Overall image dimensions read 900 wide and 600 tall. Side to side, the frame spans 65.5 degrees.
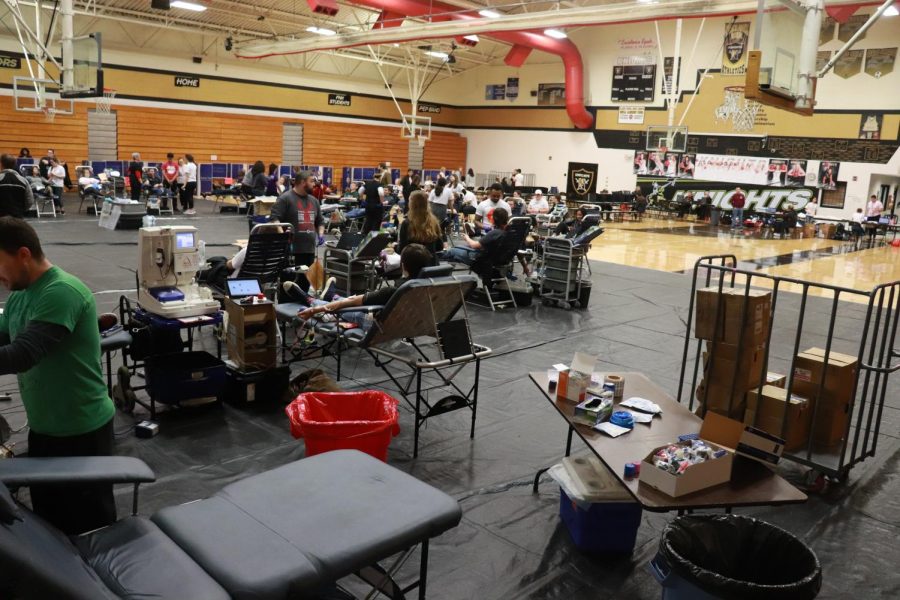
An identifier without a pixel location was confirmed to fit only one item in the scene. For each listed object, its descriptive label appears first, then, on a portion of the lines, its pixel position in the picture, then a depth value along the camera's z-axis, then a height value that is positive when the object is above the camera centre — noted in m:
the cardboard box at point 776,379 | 4.34 -1.09
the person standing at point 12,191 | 8.22 -0.42
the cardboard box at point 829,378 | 3.94 -0.98
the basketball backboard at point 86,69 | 10.87 +1.45
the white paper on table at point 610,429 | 3.05 -1.03
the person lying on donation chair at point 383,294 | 4.72 -0.80
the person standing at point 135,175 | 17.12 -0.28
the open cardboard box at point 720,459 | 2.55 -0.99
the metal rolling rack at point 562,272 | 8.32 -0.99
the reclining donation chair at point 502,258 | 7.95 -0.83
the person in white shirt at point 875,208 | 18.48 +0.01
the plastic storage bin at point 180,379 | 4.34 -1.31
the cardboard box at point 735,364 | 3.89 -0.92
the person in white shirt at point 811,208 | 20.55 -0.11
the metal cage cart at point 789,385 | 3.81 -1.02
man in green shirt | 2.26 -0.68
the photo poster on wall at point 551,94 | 26.55 +3.57
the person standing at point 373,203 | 11.49 -0.41
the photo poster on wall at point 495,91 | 28.39 +3.77
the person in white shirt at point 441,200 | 12.35 -0.32
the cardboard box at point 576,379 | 3.35 -0.90
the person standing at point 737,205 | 20.77 -0.16
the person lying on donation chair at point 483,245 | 7.86 -0.69
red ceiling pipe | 16.48 +4.04
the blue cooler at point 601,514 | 3.04 -1.39
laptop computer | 4.77 -0.80
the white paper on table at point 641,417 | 3.22 -1.02
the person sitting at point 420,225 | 6.89 -0.43
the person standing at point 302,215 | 6.50 -0.38
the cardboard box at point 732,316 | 3.79 -0.63
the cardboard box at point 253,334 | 4.61 -1.08
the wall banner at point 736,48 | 20.94 +4.53
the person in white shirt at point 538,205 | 14.55 -0.36
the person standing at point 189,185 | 16.89 -0.43
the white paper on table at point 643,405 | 3.32 -1.00
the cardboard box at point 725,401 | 3.96 -1.14
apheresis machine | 4.44 -0.70
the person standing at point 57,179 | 14.77 -0.43
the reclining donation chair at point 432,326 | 4.15 -0.89
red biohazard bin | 3.49 -1.26
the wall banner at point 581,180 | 25.84 +0.36
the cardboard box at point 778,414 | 3.92 -1.19
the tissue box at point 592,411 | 3.14 -0.98
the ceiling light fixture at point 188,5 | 16.72 +3.86
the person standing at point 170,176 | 17.14 -0.26
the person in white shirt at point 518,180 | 23.51 +0.24
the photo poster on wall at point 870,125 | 19.23 +2.25
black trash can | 2.32 -1.21
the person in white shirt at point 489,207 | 10.12 -0.34
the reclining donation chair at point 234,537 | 1.68 -1.01
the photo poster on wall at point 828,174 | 20.03 +0.88
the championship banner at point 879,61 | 18.94 +3.97
